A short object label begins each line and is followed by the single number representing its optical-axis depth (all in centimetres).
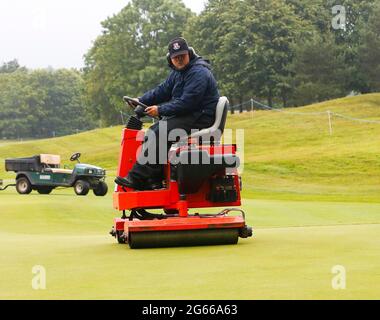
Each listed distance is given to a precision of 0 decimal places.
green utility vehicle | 2681
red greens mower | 891
